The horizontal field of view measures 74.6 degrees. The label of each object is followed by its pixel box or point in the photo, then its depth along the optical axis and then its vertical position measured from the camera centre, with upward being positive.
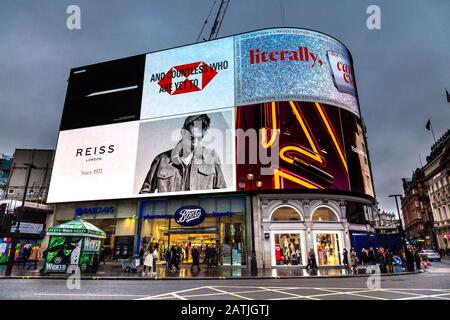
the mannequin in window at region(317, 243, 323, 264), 27.44 +0.16
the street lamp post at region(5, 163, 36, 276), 18.34 -0.05
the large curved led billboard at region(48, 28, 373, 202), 29.16 +13.55
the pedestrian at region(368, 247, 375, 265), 26.61 -0.24
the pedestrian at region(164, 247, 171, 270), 25.13 -0.21
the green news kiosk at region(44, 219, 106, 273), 18.97 +0.42
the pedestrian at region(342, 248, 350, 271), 22.71 -0.50
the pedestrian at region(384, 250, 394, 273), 21.46 -0.41
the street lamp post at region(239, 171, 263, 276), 19.58 -0.75
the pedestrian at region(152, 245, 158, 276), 20.31 -0.43
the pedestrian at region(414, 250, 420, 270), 22.33 -0.36
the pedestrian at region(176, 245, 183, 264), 27.77 +0.04
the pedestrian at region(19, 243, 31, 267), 26.73 +0.06
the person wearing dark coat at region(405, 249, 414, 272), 21.26 -0.47
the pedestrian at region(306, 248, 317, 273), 22.02 -0.49
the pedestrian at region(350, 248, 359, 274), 23.68 -0.29
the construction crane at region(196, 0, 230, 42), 59.78 +45.72
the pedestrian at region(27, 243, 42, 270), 23.75 +0.09
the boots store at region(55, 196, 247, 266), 28.58 +2.84
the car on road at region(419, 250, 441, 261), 40.50 -0.24
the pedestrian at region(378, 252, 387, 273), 20.53 -0.69
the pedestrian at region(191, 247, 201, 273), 23.41 -0.19
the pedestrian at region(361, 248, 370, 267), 27.22 -0.24
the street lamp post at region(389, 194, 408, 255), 24.06 +1.51
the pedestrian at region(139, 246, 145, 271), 23.36 -0.41
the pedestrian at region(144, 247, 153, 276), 19.63 -0.48
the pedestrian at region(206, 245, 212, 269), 25.93 -0.17
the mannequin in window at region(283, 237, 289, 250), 27.67 +0.93
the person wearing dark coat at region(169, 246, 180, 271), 23.00 -0.34
